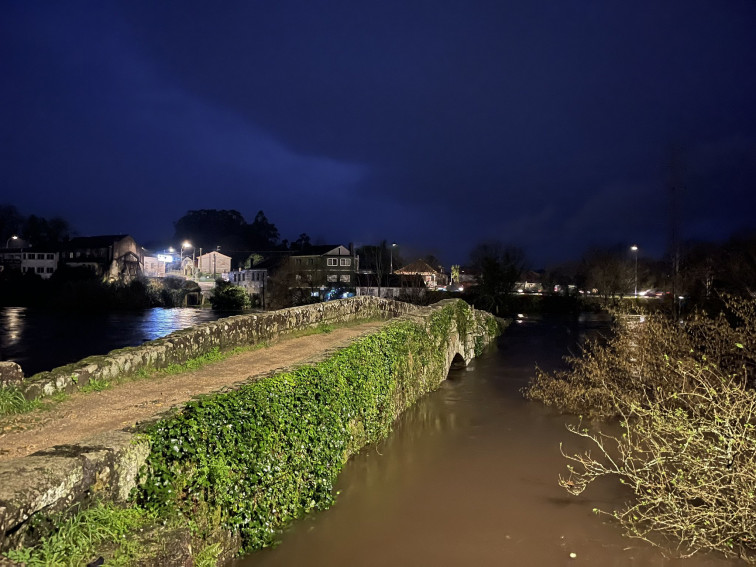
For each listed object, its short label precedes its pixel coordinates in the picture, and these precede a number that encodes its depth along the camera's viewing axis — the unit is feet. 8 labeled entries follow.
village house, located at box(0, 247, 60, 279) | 211.41
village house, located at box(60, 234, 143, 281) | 202.80
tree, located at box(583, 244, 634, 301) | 189.67
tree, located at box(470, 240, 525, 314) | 170.81
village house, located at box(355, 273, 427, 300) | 162.20
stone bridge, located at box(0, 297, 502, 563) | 11.30
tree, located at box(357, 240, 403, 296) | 185.26
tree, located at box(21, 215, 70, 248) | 260.42
